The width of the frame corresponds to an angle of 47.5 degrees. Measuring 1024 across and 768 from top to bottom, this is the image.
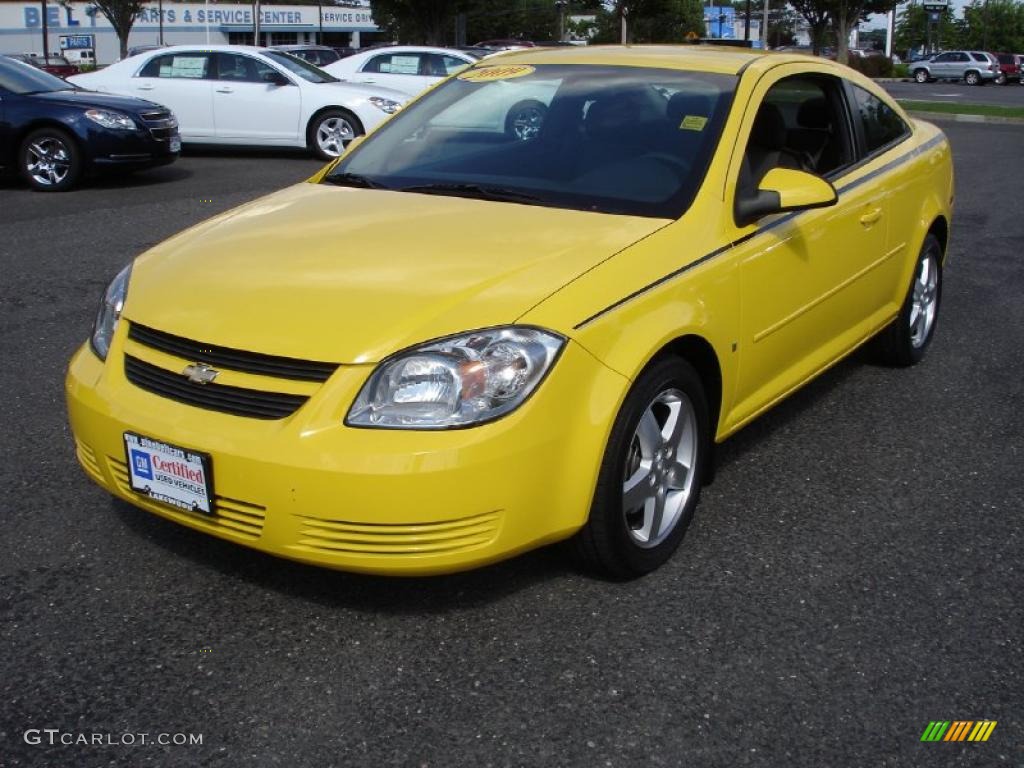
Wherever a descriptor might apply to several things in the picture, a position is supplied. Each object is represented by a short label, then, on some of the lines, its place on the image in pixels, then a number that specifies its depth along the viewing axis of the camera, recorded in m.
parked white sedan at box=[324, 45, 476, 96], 17.02
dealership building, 75.62
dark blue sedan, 11.20
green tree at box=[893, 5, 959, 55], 84.44
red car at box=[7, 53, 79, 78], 41.50
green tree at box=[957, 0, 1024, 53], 80.12
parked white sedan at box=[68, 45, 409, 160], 14.31
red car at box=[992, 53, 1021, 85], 48.66
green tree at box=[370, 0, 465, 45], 36.59
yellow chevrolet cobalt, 2.96
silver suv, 48.25
